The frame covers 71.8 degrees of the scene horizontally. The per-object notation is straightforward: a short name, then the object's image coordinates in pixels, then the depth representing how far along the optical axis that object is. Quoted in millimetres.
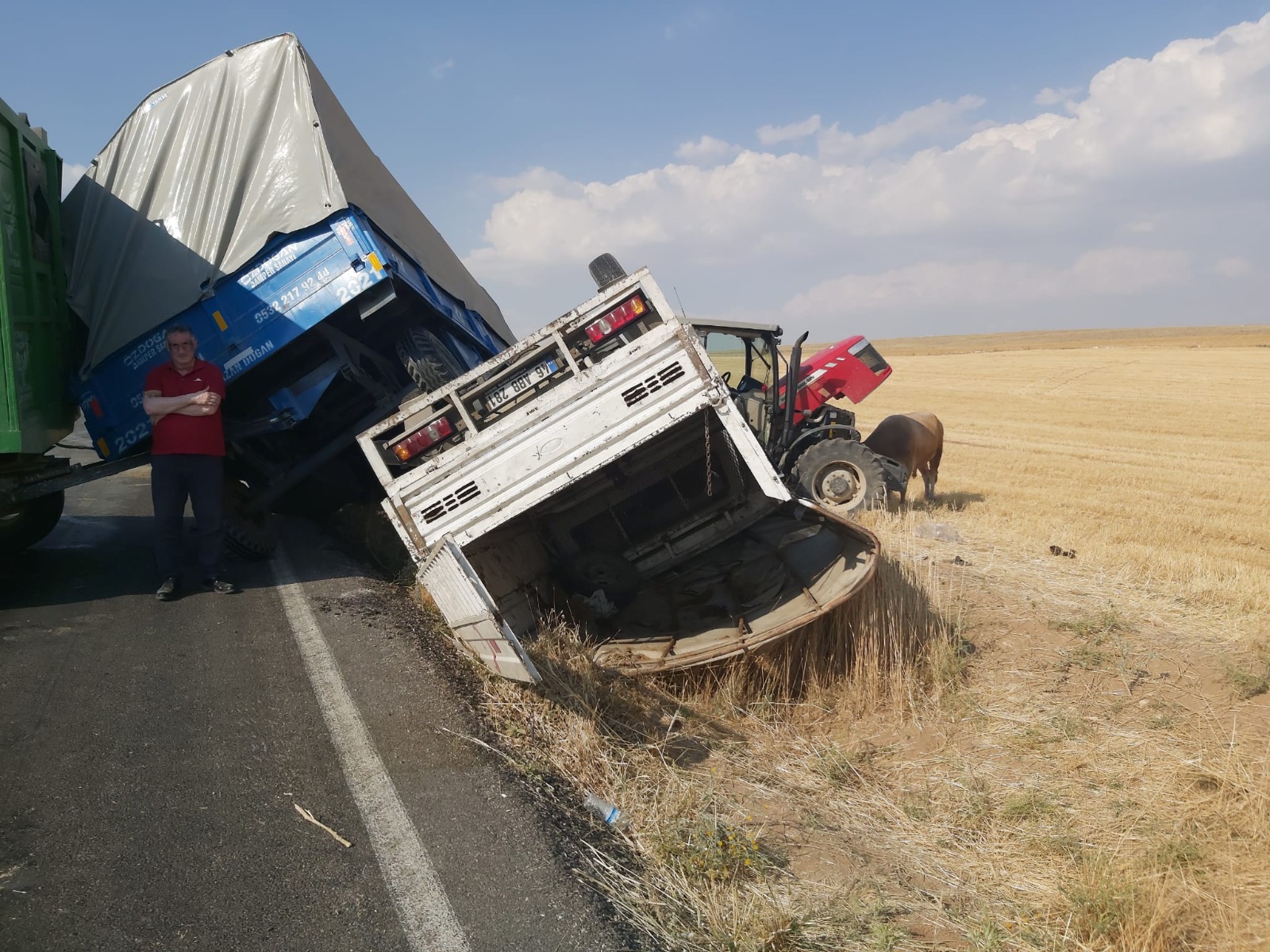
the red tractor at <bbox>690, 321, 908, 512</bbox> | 8703
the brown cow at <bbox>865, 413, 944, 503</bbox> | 11070
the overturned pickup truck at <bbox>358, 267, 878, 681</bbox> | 5078
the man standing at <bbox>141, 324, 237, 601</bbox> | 5883
